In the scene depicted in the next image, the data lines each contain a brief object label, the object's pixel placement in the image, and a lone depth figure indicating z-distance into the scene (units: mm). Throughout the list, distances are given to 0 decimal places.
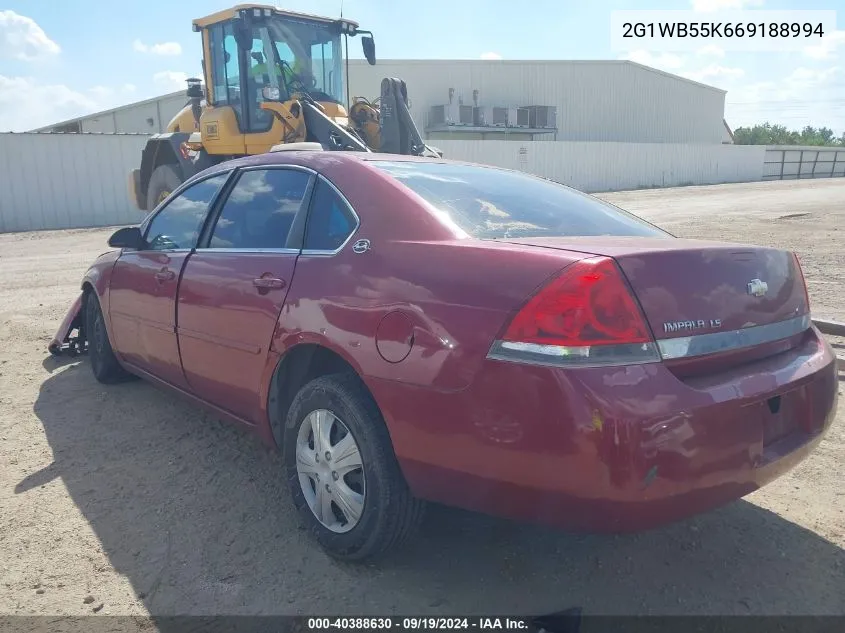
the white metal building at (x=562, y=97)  32344
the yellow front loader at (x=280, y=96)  9570
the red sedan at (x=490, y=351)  2072
